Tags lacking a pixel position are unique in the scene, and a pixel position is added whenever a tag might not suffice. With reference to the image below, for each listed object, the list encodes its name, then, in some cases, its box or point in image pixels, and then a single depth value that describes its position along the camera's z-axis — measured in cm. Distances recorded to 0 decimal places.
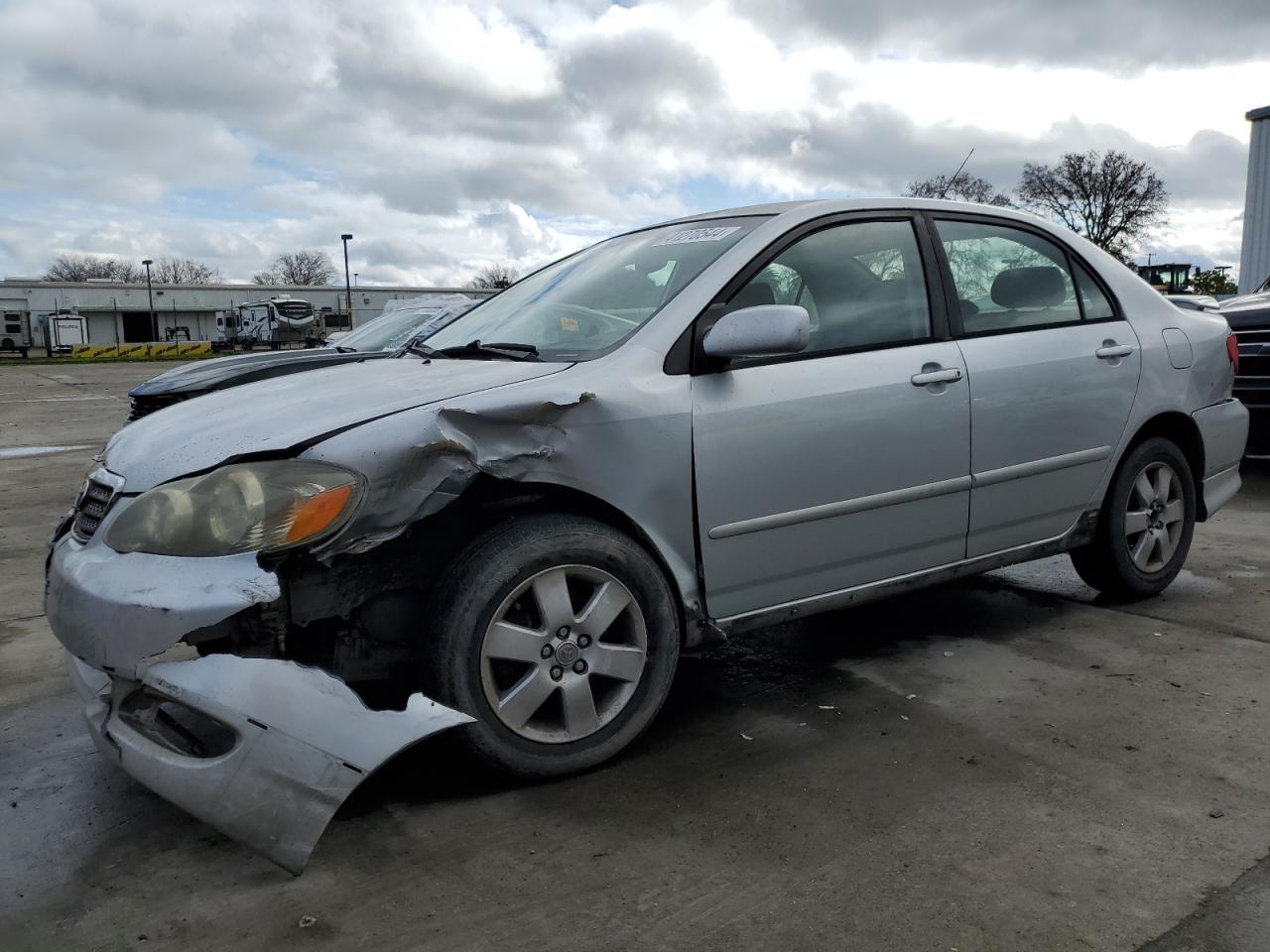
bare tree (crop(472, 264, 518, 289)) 7894
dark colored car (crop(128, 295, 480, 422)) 663
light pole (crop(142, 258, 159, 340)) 6601
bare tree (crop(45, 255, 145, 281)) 8619
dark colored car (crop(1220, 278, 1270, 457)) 677
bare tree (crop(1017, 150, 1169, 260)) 5056
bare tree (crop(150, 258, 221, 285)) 9269
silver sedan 235
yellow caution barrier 4422
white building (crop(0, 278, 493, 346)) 6197
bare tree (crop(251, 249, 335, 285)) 9338
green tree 4516
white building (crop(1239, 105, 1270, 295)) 2255
